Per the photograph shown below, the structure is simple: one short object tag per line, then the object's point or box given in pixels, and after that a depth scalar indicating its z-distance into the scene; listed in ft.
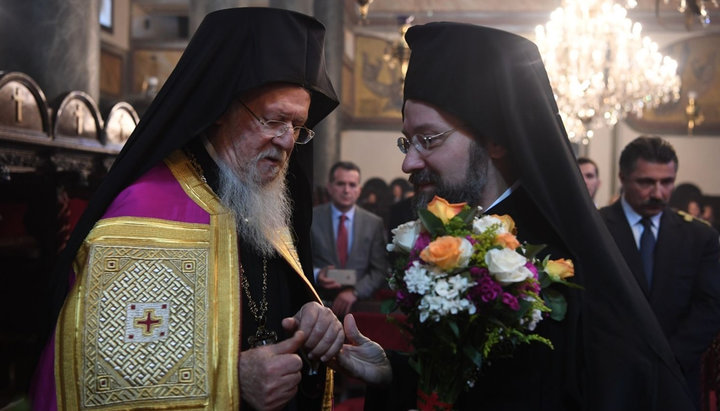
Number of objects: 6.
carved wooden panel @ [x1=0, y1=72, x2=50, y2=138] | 13.53
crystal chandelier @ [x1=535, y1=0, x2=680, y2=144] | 33.42
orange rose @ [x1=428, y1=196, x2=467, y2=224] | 6.03
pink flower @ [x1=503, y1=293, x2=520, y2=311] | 5.55
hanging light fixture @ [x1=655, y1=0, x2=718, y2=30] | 23.00
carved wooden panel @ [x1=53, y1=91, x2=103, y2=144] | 15.60
